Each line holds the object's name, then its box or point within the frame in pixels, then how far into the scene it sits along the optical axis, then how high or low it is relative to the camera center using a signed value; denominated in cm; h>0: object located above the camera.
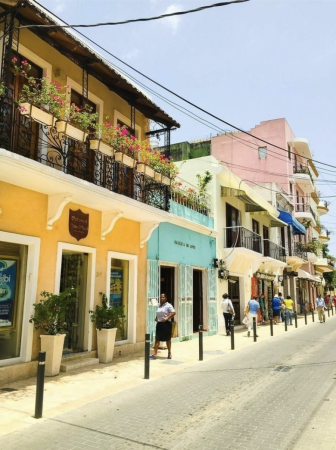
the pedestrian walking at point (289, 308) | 2063 -48
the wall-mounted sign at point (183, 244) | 1402 +213
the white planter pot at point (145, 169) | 1008 +353
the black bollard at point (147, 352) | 770 -108
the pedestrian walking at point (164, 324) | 1005 -65
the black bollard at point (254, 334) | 1388 -128
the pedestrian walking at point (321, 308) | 2214 -49
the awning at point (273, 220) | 2041 +498
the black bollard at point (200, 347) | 1009 -126
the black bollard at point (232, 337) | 1182 -118
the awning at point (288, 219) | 2583 +558
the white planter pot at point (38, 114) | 698 +354
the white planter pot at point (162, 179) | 1079 +353
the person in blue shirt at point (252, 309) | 1587 -39
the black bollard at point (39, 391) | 530 -129
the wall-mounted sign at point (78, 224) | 923 +189
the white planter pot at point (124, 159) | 927 +352
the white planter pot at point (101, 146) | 858 +354
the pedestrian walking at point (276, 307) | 2125 -41
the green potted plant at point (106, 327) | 942 -69
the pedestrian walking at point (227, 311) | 1555 -46
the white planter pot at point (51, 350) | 775 -103
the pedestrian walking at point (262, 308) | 2195 -49
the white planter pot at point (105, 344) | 941 -110
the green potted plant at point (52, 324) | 777 -51
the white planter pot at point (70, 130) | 763 +351
